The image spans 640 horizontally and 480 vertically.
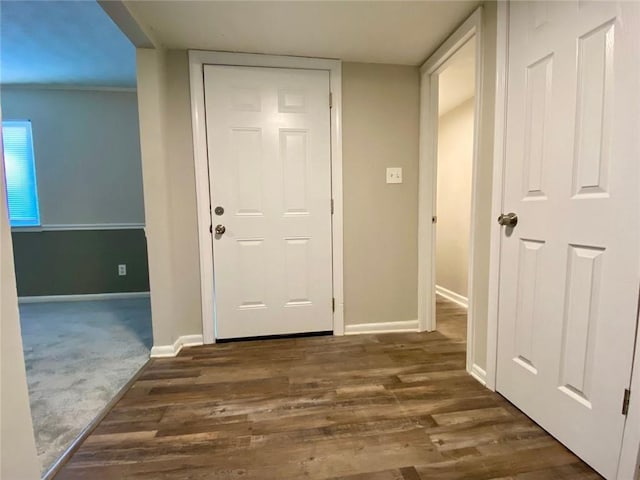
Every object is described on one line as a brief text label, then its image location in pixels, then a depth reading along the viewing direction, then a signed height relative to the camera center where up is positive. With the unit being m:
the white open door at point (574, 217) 0.92 -0.05
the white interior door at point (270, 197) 2.03 +0.07
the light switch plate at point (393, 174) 2.22 +0.24
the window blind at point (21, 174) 3.15 +0.39
